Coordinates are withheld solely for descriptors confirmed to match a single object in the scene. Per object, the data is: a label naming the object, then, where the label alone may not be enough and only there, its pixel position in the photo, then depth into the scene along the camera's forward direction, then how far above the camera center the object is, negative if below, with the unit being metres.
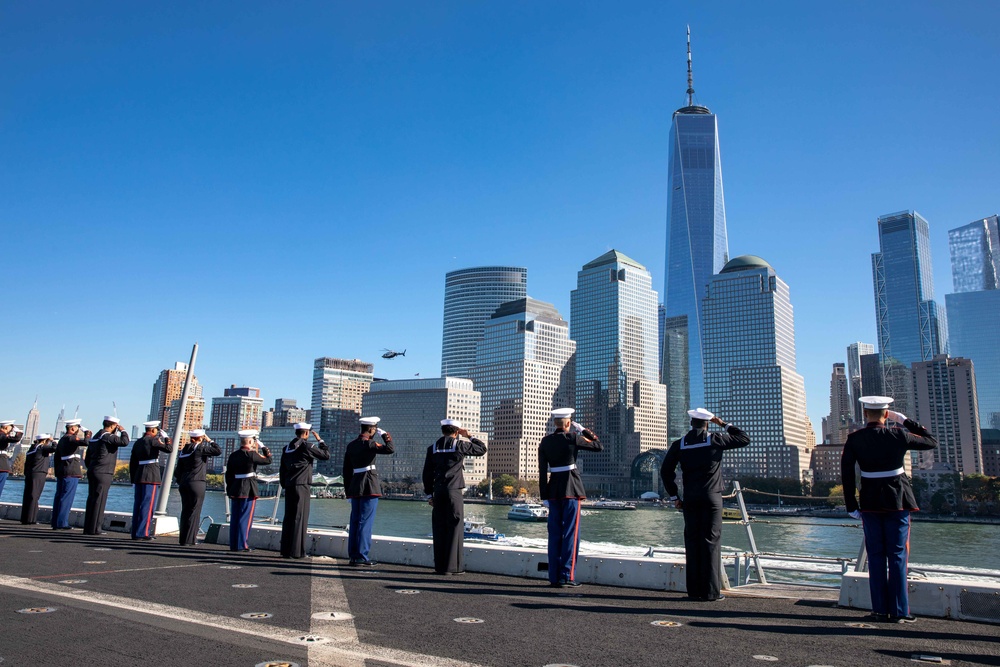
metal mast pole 15.47 +0.23
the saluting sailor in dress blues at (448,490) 10.00 -0.27
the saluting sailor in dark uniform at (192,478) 13.35 -0.22
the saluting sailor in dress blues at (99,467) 14.55 -0.05
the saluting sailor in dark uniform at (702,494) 8.11 -0.22
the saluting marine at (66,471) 15.55 -0.15
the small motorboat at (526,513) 109.12 -6.06
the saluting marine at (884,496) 7.14 -0.19
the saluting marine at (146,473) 14.20 -0.15
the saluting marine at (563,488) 9.17 -0.20
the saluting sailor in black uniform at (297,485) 11.49 -0.27
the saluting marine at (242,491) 12.57 -0.41
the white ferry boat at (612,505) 163.00 -7.10
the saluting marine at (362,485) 10.79 -0.24
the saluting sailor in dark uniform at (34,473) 16.27 -0.21
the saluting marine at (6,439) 17.11 +0.55
